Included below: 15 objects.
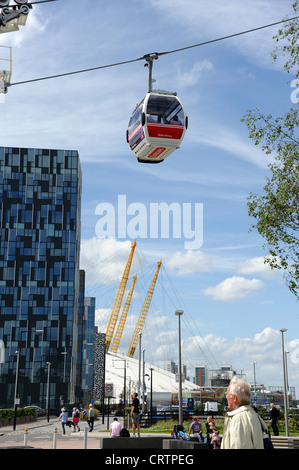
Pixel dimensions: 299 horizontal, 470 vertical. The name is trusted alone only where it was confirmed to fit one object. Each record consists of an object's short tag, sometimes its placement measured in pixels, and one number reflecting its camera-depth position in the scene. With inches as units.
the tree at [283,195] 907.4
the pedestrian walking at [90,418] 1704.2
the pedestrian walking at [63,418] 1615.4
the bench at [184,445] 541.3
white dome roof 6488.7
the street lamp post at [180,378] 1333.4
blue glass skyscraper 4515.3
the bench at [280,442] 1139.0
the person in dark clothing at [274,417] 1377.7
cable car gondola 690.8
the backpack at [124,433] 849.7
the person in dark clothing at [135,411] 1001.0
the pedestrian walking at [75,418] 1743.6
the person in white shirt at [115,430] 911.0
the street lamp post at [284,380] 1455.7
